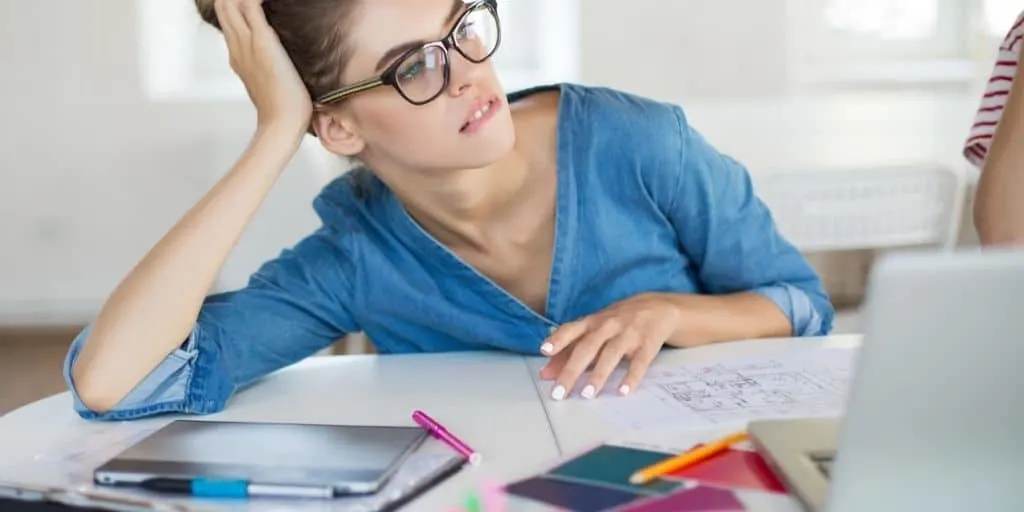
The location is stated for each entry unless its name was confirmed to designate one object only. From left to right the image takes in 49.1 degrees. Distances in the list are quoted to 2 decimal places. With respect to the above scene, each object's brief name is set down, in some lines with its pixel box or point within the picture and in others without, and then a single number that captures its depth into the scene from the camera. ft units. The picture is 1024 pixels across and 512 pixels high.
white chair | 8.68
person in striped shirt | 3.31
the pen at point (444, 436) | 2.67
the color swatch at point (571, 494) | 2.28
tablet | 2.47
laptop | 1.72
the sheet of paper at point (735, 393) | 2.93
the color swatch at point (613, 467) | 2.37
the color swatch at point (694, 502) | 2.24
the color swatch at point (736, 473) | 2.37
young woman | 3.71
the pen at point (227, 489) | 2.40
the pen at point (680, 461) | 2.42
